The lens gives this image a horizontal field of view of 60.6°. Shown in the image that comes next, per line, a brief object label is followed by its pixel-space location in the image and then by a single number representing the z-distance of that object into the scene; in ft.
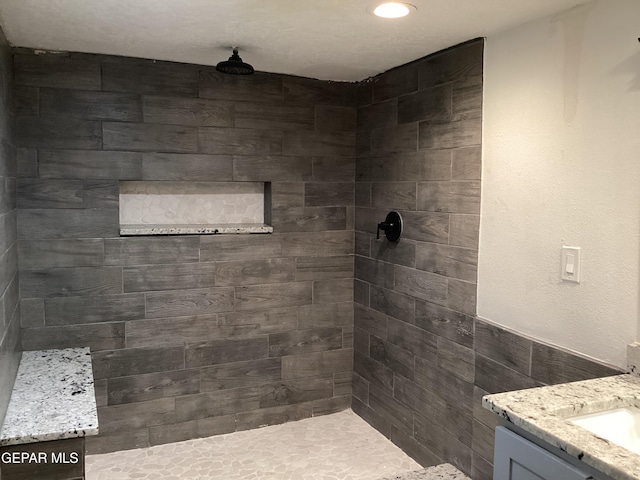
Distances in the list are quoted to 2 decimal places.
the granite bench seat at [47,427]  6.37
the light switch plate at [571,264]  6.81
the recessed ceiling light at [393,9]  6.84
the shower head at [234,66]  8.75
